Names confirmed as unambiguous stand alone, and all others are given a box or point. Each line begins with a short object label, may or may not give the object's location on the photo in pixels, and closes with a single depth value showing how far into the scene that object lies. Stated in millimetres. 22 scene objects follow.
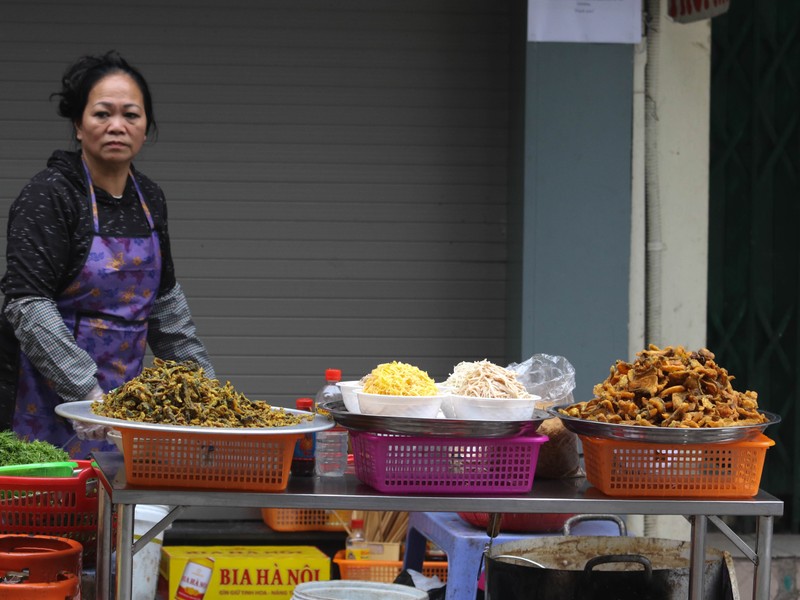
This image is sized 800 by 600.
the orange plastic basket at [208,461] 5633
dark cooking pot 6281
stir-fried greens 5691
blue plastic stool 7398
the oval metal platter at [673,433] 5656
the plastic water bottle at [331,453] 6203
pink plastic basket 5766
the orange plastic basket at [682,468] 5801
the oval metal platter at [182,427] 5449
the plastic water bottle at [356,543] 9266
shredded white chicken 5977
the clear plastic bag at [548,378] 6965
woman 8023
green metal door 12625
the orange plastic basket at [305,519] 9617
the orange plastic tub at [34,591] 5871
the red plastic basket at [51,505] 6562
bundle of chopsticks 9516
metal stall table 5629
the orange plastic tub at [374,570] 9016
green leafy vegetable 7102
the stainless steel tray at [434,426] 5719
